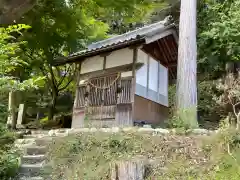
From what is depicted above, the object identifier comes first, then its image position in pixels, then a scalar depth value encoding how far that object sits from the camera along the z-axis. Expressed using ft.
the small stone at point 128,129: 24.98
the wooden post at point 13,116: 42.71
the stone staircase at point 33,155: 21.16
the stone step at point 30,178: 20.42
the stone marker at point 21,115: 58.41
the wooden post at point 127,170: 18.07
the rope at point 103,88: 36.81
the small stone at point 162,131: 24.90
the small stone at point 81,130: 26.30
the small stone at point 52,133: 28.44
